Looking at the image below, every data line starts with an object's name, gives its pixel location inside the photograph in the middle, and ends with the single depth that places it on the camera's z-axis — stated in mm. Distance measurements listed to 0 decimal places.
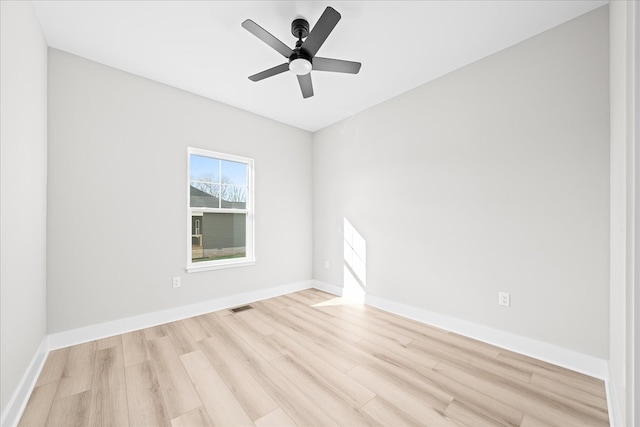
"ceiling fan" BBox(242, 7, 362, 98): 1759
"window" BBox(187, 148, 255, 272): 3250
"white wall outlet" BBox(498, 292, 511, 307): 2285
